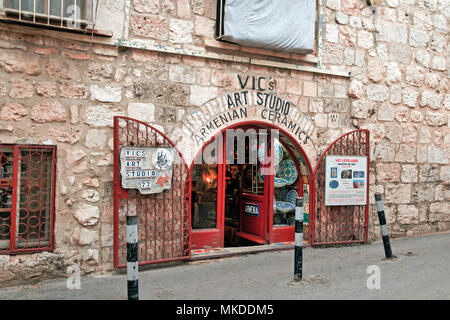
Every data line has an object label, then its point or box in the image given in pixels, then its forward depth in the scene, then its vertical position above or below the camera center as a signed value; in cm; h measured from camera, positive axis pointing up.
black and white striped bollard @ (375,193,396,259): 585 -73
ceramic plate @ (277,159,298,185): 724 -12
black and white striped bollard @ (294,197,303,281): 481 -72
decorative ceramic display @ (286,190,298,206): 725 -54
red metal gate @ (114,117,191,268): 539 -63
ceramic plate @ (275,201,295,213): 728 -72
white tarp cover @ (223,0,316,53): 602 +205
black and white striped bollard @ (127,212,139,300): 385 -86
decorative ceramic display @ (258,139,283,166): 725 +22
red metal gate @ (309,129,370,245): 691 -80
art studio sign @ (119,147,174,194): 532 -8
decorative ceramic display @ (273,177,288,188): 727 -31
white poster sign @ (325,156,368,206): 693 -26
